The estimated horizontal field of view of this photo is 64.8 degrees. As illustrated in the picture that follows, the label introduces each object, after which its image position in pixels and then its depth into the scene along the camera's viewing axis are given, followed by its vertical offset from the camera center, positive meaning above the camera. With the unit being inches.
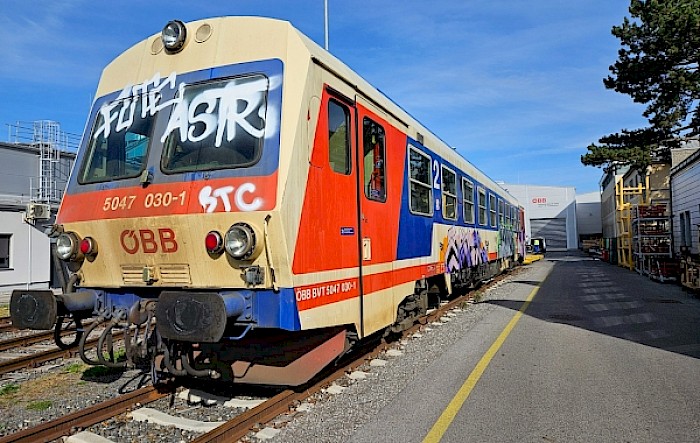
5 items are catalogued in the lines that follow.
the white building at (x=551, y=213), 2539.4 +127.8
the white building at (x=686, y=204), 719.1 +47.4
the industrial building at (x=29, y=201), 835.4 +80.4
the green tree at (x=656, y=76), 909.2 +297.3
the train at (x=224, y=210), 174.2 +13.2
